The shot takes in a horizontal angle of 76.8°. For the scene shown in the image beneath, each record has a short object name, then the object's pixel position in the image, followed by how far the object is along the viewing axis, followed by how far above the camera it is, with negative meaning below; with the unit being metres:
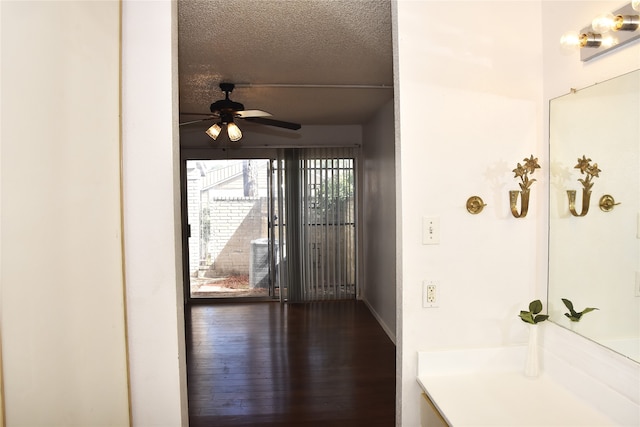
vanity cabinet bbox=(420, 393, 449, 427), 1.33 -0.74
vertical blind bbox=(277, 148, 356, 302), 5.71 -0.26
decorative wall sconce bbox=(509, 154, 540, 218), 1.49 +0.06
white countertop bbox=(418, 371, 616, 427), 1.25 -0.67
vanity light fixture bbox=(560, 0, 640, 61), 1.14 +0.50
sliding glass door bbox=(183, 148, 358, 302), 5.72 -0.29
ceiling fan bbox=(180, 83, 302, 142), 3.20 +0.72
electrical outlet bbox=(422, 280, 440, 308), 1.54 -0.35
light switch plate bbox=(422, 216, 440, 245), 1.53 -0.10
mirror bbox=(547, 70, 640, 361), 1.20 -0.04
